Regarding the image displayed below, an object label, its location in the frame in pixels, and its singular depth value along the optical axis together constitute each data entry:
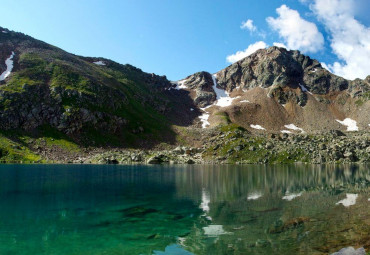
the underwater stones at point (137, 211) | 25.21
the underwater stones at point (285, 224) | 19.62
